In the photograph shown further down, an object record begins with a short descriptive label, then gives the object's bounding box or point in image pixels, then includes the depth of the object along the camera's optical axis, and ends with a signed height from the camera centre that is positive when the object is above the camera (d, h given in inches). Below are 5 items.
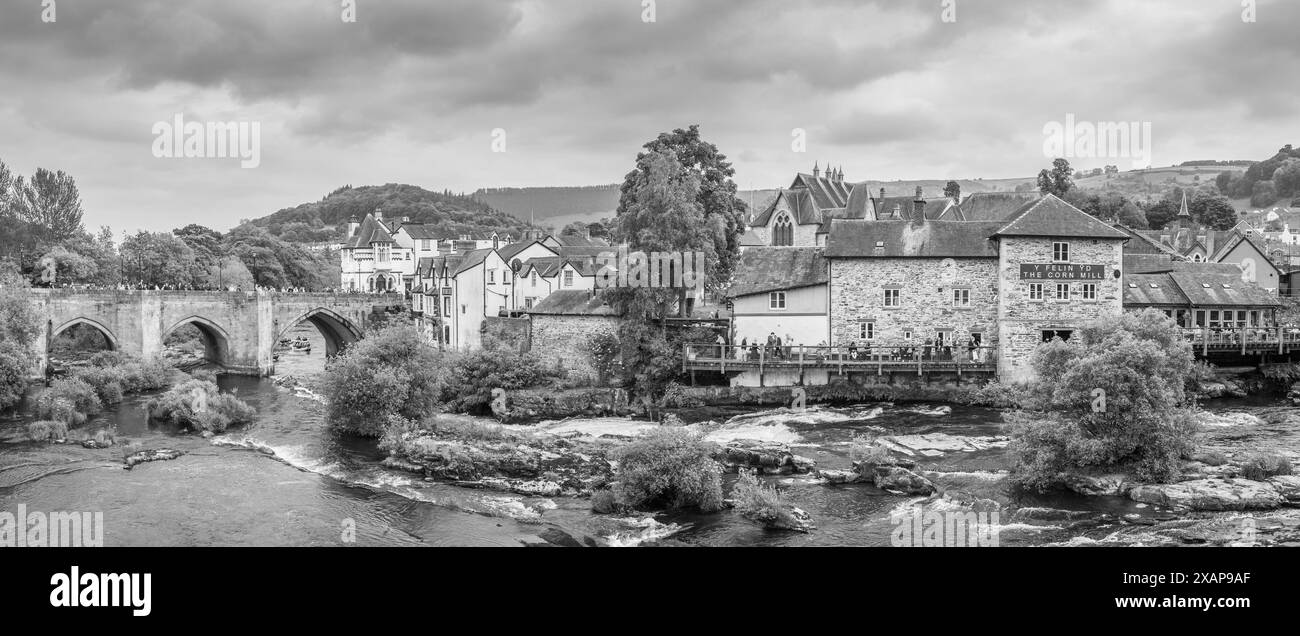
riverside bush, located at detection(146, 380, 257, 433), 1402.6 -143.1
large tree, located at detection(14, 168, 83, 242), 3129.9 +387.4
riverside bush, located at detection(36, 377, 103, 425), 1393.9 -131.4
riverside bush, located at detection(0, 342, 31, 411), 1457.9 -88.7
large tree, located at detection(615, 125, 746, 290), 1886.1 +287.7
